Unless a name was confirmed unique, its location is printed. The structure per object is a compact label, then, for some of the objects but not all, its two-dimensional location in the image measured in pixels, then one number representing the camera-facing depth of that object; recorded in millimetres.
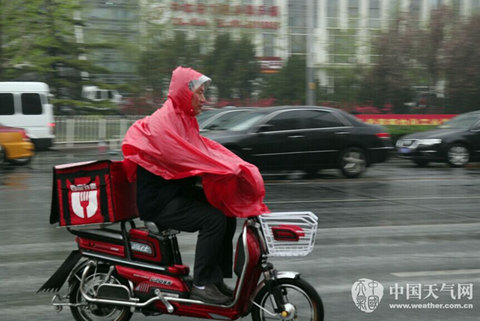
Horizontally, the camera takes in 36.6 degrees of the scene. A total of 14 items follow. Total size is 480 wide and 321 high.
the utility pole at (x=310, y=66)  26731
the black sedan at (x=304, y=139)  15344
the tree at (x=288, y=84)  42812
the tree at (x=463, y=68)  38594
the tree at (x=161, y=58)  37250
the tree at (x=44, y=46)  32156
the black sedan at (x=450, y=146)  19984
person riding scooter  4535
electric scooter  4523
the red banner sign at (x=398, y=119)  30172
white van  25953
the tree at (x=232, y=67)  40188
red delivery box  4730
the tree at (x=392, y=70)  40997
